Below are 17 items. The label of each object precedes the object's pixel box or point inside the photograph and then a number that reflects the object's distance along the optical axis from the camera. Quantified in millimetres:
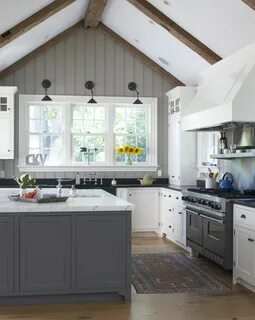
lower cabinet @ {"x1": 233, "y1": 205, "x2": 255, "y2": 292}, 4555
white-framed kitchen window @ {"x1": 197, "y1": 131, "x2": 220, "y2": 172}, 7250
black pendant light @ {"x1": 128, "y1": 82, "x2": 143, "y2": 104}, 8625
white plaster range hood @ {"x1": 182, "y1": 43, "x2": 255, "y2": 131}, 5441
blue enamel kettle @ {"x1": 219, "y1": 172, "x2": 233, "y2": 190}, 6297
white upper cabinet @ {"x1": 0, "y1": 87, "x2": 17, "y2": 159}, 7746
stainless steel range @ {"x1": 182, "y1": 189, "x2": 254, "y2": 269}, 5121
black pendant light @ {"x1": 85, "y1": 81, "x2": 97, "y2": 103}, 8445
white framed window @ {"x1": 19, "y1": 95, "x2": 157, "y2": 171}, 8344
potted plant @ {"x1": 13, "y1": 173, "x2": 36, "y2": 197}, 4809
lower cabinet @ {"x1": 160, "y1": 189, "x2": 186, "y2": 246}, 6922
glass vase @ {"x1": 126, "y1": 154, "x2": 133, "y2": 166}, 8602
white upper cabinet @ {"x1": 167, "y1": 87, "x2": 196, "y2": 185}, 7844
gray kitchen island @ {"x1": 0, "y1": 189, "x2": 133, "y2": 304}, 4137
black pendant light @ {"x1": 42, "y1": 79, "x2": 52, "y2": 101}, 8289
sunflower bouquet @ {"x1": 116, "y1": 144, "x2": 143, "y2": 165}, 8430
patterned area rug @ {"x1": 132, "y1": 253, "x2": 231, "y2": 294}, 4797
